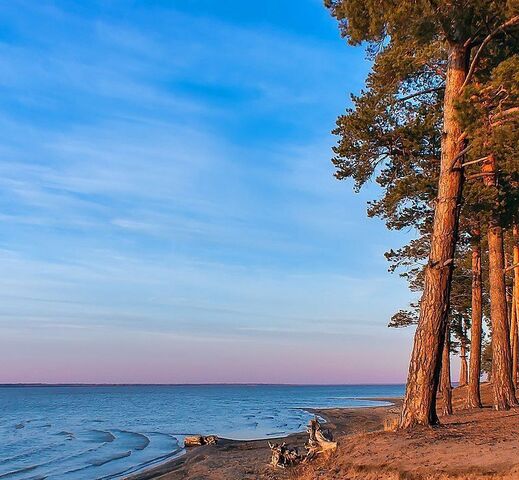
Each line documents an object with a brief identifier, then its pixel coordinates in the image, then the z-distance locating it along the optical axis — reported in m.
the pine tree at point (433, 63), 12.71
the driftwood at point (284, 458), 14.08
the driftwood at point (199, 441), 29.32
